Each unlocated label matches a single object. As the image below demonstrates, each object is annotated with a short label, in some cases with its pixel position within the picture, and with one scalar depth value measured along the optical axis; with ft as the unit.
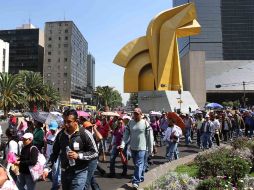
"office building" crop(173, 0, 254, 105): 446.60
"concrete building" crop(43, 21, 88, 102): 397.29
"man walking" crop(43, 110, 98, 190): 16.34
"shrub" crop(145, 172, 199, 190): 19.71
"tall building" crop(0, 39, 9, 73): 351.87
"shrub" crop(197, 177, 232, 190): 17.99
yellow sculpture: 171.01
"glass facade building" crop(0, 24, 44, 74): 439.63
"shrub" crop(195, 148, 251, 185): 23.56
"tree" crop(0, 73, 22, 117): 186.13
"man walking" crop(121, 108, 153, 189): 27.53
